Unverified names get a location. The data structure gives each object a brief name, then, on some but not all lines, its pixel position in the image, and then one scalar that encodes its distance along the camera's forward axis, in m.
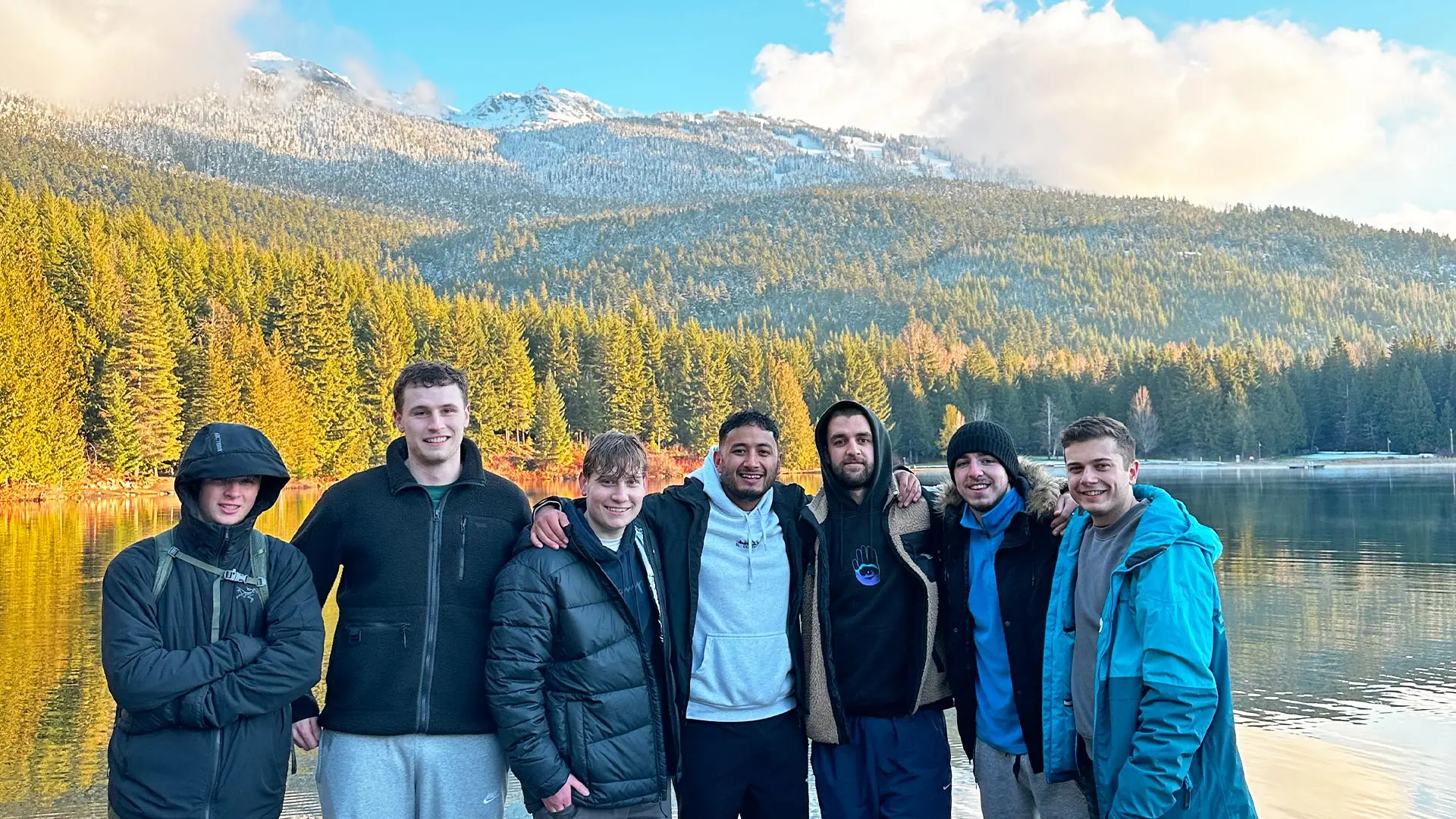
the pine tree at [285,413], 49.31
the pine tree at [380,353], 58.97
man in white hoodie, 4.48
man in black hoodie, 4.62
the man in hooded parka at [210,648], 3.52
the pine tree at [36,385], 38.47
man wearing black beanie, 4.42
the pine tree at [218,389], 48.00
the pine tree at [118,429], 43.94
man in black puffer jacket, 3.91
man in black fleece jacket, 4.03
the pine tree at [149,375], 45.00
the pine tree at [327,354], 54.72
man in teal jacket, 3.53
